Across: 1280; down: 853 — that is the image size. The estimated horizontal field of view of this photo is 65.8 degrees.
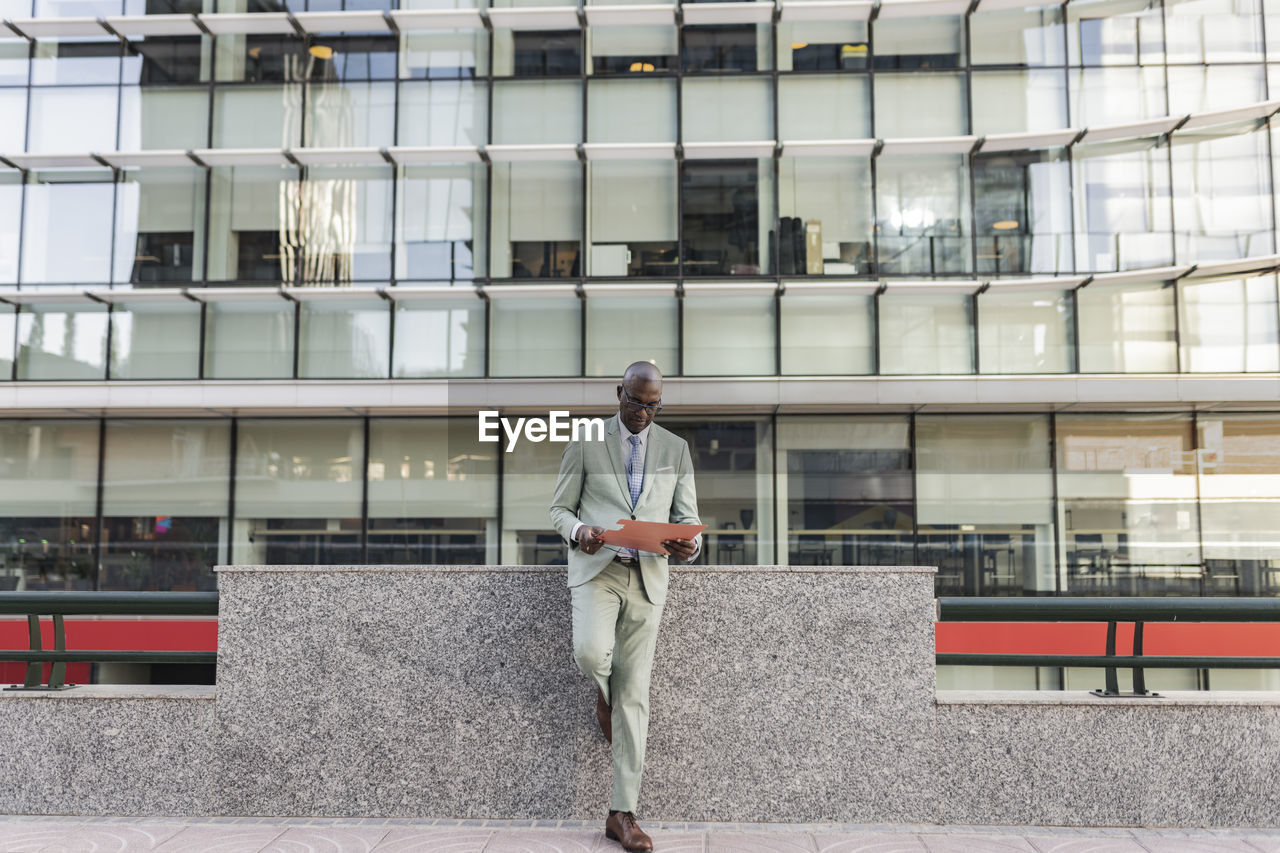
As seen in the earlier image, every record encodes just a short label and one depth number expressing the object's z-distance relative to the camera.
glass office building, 16.02
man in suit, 4.41
